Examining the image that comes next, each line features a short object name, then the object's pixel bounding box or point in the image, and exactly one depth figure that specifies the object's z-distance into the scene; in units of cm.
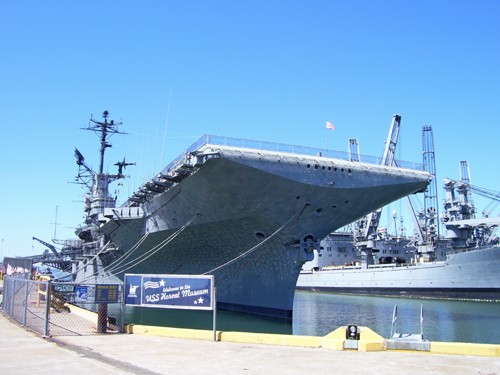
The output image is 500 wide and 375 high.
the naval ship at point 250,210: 1689
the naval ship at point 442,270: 3812
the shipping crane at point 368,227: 5450
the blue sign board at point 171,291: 964
